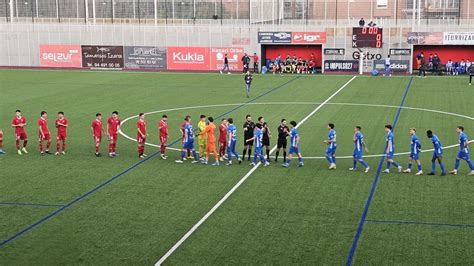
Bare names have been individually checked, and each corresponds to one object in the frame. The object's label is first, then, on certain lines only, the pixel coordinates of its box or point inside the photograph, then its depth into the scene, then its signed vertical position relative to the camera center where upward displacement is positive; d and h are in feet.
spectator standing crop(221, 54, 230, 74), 187.44 -6.66
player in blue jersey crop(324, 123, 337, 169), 70.70 -11.71
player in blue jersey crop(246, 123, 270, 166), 72.64 -11.27
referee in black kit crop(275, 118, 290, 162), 72.90 -10.56
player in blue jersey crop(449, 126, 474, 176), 67.62 -11.45
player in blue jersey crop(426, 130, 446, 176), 67.67 -11.44
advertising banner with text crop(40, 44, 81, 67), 205.36 -3.81
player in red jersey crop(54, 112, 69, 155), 78.38 -10.33
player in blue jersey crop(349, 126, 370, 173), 70.03 -11.46
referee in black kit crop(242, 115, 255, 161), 73.82 -10.16
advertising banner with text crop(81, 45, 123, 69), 201.82 -4.13
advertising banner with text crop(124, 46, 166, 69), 199.82 -4.48
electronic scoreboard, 176.55 +1.00
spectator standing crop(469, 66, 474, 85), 152.25 -8.22
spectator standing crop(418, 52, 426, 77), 172.00 -6.73
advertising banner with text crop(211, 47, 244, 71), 193.67 -4.51
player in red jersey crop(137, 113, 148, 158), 76.74 -10.70
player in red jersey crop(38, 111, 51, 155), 79.46 -10.87
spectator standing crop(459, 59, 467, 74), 176.14 -7.23
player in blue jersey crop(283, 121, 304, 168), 71.82 -11.37
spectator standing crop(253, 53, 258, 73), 187.53 -6.01
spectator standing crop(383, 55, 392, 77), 175.46 -7.36
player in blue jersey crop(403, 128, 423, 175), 68.13 -11.55
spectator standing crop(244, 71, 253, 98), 131.44 -7.69
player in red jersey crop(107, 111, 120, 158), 77.66 -10.53
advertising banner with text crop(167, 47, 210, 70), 196.44 -4.81
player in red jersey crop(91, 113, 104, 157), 78.23 -10.52
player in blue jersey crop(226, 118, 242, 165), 73.82 -11.44
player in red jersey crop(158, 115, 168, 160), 75.92 -10.51
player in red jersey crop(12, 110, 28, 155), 80.59 -10.40
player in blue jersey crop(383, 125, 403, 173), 69.00 -11.60
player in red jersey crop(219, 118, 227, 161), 75.15 -11.16
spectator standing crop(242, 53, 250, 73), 181.97 -5.38
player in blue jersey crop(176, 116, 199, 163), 74.26 -11.14
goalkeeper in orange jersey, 73.41 -10.95
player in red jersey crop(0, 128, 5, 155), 80.59 -12.59
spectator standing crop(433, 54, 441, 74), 174.29 -6.07
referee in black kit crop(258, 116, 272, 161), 73.97 -10.64
